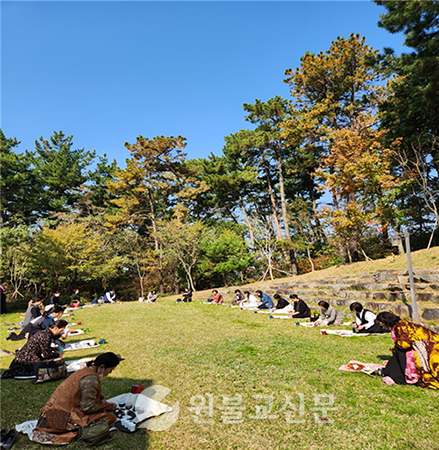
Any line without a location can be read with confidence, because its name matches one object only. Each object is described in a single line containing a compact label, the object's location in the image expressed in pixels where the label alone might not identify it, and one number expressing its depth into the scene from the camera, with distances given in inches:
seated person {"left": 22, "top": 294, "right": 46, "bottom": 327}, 305.6
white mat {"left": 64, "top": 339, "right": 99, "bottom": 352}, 272.8
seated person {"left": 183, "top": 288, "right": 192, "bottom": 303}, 688.2
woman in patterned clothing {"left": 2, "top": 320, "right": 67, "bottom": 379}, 198.5
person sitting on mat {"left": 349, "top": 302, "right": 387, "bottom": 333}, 281.4
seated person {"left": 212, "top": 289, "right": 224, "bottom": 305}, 609.2
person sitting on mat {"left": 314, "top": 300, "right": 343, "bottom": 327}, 331.6
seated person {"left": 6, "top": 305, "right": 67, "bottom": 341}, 214.2
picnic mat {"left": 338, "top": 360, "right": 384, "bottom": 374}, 185.2
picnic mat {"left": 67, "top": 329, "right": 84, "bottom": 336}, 341.5
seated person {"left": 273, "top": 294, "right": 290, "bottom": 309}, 454.2
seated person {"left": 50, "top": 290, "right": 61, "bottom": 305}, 377.0
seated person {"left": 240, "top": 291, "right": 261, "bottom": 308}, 518.5
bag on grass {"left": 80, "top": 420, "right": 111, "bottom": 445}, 120.8
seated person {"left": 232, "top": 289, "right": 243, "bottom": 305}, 586.5
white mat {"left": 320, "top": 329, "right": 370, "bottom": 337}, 282.0
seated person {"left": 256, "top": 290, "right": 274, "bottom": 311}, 484.3
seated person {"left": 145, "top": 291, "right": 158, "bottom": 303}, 731.5
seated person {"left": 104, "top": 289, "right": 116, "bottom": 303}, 719.7
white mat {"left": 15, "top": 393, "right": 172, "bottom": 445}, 132.8
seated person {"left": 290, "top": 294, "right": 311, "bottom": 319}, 386.9
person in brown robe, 123.6
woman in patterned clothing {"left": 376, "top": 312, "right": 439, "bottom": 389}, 160.1
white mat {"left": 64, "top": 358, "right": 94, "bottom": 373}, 212.2
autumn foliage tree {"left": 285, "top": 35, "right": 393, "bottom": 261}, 607.5
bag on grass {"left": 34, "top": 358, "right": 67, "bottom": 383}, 188.7
